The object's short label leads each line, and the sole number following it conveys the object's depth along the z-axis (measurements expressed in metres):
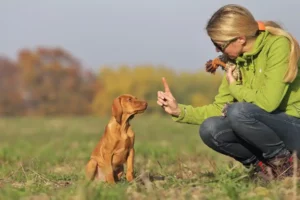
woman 11.01
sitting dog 11.62
